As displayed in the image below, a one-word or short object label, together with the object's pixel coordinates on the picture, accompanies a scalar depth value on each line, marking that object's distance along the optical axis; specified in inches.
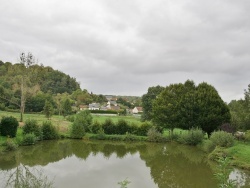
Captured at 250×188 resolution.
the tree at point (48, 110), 1744.5
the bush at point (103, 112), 2681.6
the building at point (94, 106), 3374.0
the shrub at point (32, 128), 1135.0
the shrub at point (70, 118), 1790.1
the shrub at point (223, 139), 965.8
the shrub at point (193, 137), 1205.1
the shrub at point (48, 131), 1230.4
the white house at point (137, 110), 3634.4
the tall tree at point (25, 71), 1508.4
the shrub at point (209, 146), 1006.5
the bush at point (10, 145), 917.8
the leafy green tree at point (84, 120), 1342.3
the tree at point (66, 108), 2182.2
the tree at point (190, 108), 1270.9
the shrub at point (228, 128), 1106.8
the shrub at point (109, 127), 1398.9
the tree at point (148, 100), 1993.1
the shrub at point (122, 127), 1401.3
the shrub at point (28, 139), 1056.2
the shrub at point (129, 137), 1334.9
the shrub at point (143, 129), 1404.0
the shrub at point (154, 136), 1325.0
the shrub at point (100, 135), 1328.7
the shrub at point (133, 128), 1413.6
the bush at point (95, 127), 1379.2
